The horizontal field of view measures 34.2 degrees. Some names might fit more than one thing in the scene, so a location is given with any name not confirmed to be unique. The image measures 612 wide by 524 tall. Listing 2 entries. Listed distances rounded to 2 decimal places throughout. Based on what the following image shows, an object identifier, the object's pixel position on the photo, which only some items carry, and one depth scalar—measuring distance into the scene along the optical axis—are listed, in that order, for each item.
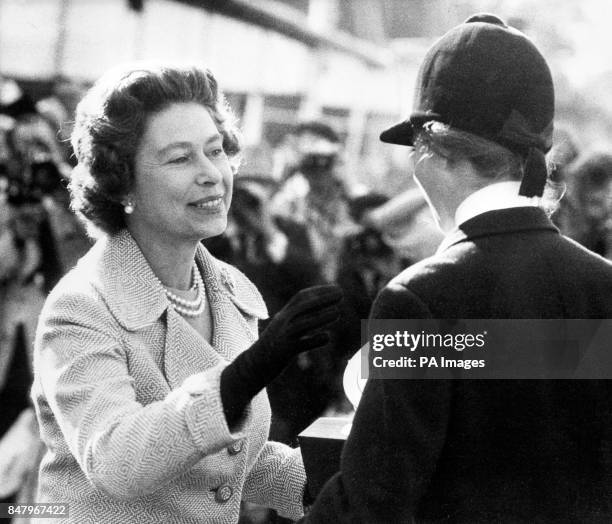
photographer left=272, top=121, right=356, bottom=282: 5.64
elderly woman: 2.04
